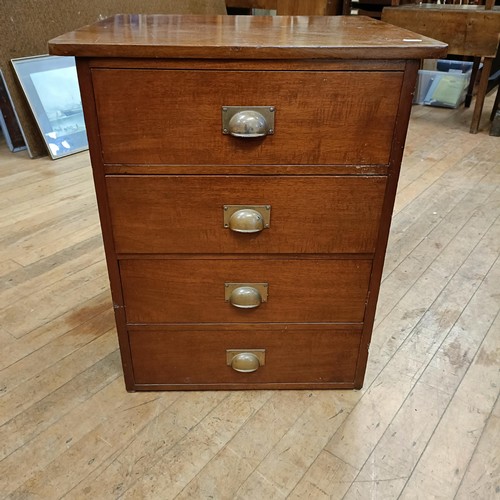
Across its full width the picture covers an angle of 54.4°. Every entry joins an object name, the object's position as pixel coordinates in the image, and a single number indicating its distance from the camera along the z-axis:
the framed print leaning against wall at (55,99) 2.47
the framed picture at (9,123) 2.46
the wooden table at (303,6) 3.17
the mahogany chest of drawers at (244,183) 0.82
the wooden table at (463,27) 2.83
